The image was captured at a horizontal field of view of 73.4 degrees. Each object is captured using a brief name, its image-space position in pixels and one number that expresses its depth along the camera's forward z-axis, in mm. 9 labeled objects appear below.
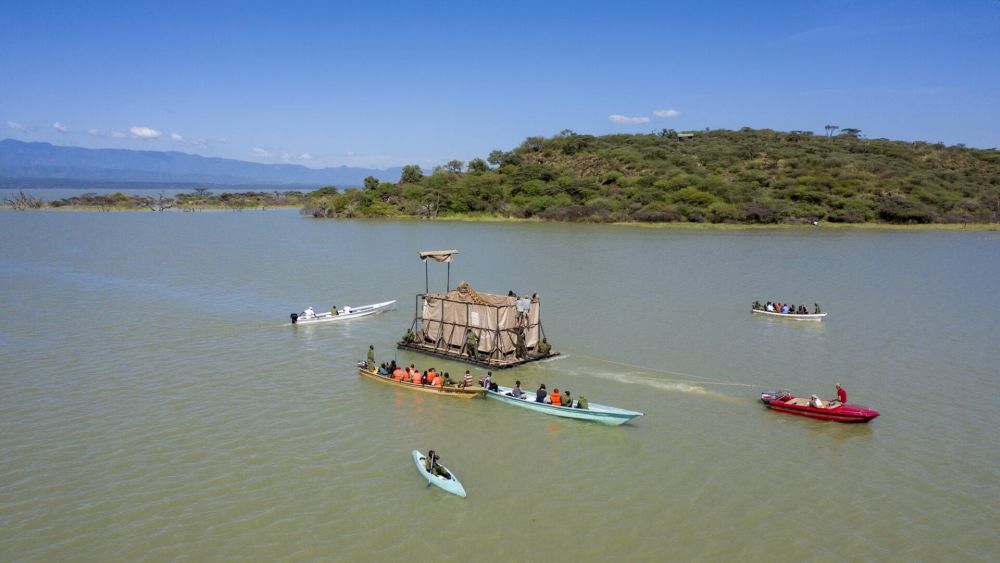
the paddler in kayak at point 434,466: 15398
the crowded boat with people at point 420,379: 21386
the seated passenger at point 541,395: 20047
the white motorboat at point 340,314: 31836
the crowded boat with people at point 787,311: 33375
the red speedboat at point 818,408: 19312
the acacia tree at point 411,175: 117562
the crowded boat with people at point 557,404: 19016
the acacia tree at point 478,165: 119562
